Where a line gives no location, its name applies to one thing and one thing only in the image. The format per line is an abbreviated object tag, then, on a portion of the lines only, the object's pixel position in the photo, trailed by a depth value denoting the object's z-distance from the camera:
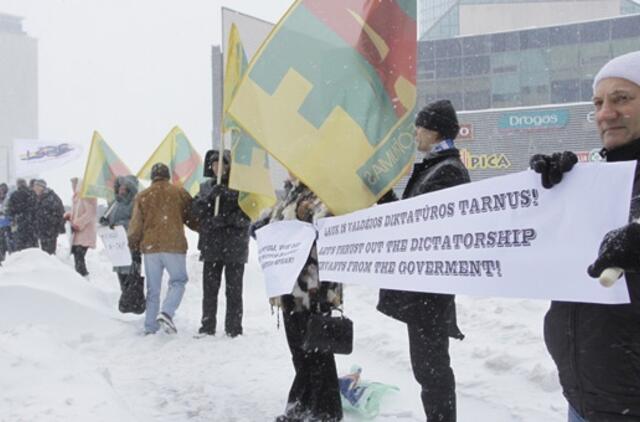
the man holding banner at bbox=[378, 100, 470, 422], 3.22
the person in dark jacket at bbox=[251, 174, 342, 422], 4.12
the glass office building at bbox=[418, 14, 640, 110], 43.38
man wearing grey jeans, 7.39
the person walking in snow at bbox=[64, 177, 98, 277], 11.59
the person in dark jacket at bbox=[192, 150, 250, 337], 7.14
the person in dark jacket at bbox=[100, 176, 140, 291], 9.02
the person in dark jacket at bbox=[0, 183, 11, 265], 15.02
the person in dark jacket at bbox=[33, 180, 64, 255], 12.76
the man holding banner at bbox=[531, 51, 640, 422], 1.82
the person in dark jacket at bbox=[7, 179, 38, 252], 13.08
